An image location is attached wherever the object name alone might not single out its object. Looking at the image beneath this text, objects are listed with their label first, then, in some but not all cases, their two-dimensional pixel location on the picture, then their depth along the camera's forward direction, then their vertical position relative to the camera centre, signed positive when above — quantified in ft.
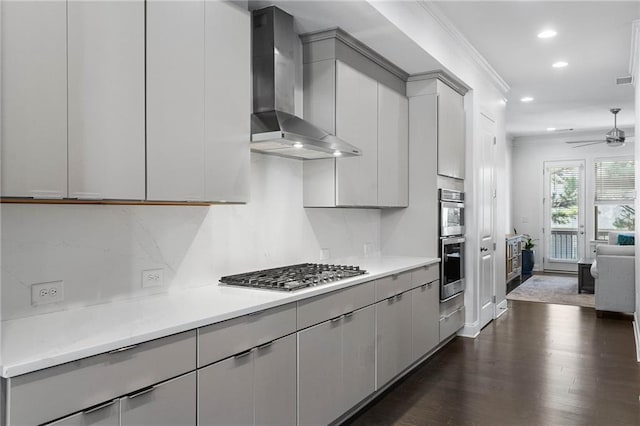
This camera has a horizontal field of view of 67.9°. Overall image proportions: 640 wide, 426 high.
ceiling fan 25.27 +4.30
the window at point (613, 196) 31.42 +1.38
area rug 22.82 -4.01
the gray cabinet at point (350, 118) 10.89 +2.42
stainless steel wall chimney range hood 9.10 +2.66
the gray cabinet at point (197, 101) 6.63 +1.76
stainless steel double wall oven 14.34 -0.84
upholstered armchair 19.21 -2.67
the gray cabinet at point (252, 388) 6.21 -2.45
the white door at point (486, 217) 17.25 -0.04
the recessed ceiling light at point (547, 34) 14.07 +5.48
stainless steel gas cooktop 8.36 -1.18
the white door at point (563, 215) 32.91 +0.11
